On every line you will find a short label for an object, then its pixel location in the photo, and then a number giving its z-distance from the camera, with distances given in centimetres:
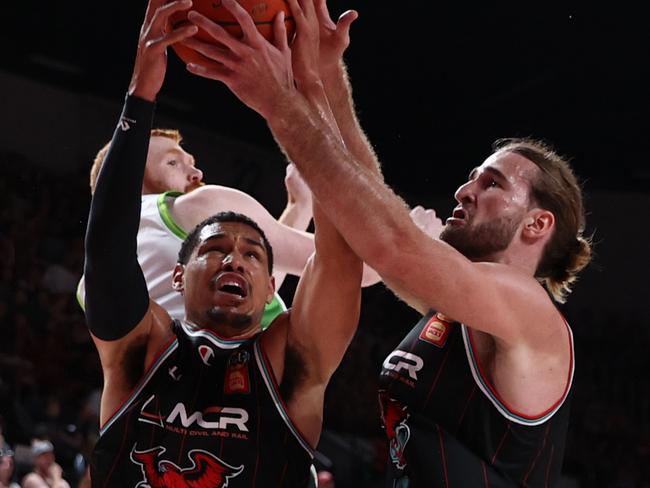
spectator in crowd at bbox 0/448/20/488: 585
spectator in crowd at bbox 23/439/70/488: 635
